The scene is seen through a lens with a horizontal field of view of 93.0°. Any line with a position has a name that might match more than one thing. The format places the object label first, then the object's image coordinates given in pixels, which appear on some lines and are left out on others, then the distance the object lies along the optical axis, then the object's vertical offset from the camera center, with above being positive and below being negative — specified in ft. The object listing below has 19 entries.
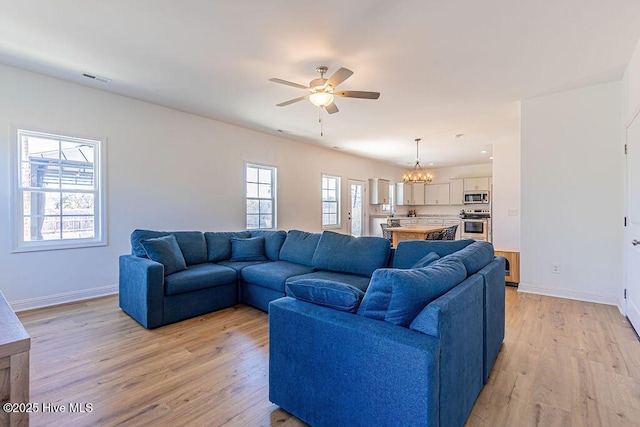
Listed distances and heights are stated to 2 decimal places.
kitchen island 18.29 -1.26
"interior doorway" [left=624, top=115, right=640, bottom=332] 9.46 -0.44
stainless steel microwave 30.37 +1.59
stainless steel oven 27.50 -1.43
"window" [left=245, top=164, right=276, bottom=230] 19.44 +1.08
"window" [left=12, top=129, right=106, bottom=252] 11.53 +0.83
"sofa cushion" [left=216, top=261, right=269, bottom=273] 12.41 -2.21
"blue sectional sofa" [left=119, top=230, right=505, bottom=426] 4.18 -2.07
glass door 27.89 +0.42
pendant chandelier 22.56 +2.66
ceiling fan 9.64 +4.09
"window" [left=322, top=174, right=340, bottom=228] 25.32 +0.97
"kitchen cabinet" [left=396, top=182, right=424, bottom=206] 34.14 +2.15
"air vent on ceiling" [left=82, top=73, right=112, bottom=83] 11.59 +5.24
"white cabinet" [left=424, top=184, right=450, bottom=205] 33.45 +2.07
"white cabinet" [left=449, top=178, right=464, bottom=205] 32.09 +2.30
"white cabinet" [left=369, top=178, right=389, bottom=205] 30.01 +2.13
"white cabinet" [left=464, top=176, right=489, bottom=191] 30.55 +2.98
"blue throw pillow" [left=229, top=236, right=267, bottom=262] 13.61 -1.70
